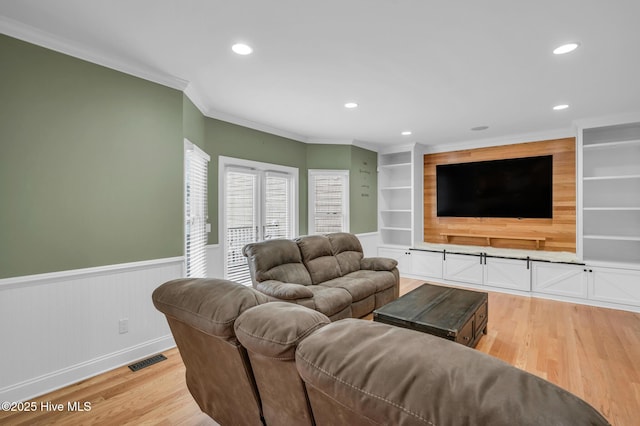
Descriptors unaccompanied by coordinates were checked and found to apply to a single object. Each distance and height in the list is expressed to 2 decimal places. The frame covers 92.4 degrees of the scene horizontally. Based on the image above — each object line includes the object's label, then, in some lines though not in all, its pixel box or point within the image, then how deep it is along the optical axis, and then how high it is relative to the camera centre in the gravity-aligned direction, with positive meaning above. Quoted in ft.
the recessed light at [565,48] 7.73 +4.21
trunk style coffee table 8.34 -3.03
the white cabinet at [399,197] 20.08 +1.01
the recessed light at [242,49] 7.84 +4.26
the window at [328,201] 17.75 +0.63
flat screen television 16.49 +1.36
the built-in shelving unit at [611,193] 14.32 +0.87
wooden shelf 16.81 -1.49
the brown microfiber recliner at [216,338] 3.98 -1.80
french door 13.87 +0.22
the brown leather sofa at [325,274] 10.30 -2.53
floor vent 8.70 -4.41
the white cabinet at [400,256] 19.86 -2.92
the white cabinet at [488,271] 15.89 -3.26
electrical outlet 8.81 -3.29
